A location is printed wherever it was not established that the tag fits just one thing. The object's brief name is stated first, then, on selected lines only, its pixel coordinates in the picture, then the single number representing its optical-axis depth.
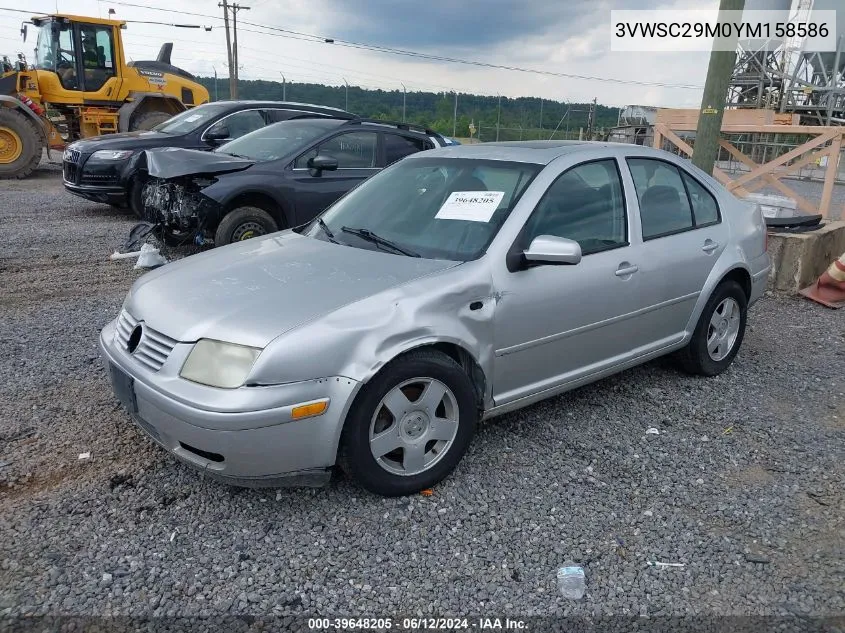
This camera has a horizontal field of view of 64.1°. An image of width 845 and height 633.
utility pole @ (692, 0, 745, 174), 6.64
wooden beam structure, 8.00
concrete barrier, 6.86
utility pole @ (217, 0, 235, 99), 33.69
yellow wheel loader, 14.39
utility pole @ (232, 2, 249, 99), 33.22
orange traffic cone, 6.66
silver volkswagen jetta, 2.73
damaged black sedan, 6.85
